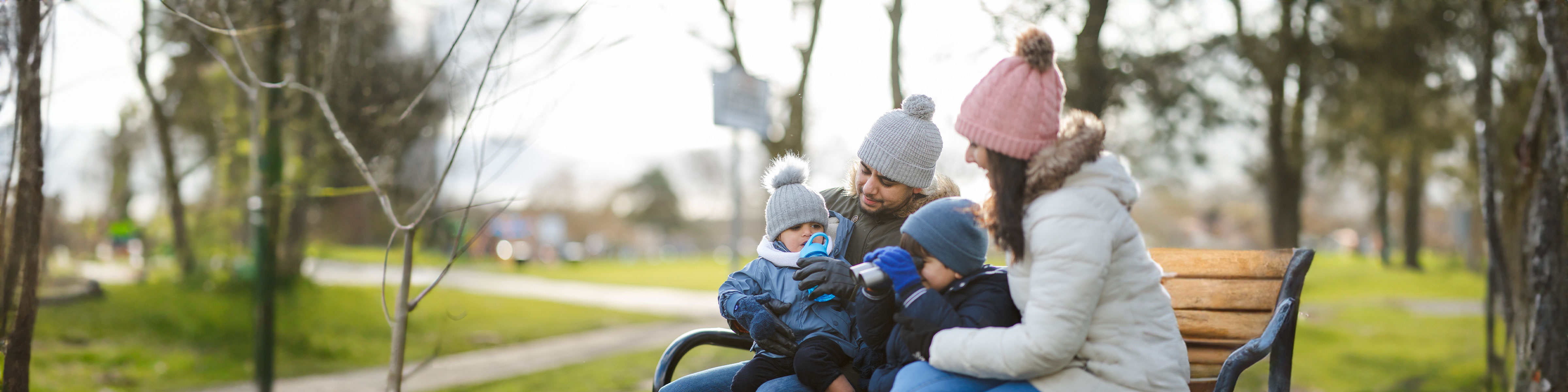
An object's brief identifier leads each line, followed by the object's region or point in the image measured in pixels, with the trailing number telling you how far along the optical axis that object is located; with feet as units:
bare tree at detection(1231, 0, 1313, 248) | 30.94
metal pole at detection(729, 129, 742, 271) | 24.07
